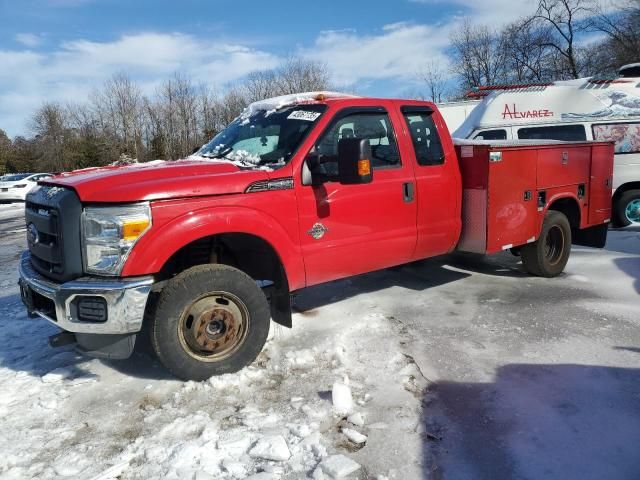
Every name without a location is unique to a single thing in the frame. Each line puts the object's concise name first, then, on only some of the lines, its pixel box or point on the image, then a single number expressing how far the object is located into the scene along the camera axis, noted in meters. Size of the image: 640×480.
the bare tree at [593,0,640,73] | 30.00
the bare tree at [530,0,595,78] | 33.07
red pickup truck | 3.29
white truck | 9.43
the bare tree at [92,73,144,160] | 43.78
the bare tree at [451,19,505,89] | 42.25
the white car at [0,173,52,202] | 23.06
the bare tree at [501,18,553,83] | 35.19
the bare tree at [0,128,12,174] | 51.78
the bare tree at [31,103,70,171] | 49.22
